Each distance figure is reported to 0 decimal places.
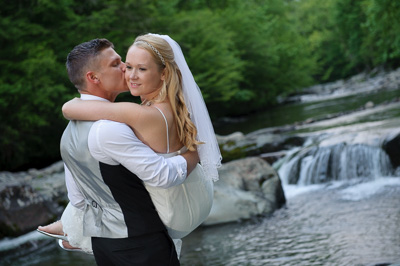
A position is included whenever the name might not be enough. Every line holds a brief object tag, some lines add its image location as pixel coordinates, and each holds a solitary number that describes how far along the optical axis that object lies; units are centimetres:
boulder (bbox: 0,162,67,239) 927
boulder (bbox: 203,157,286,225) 891
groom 238
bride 247
